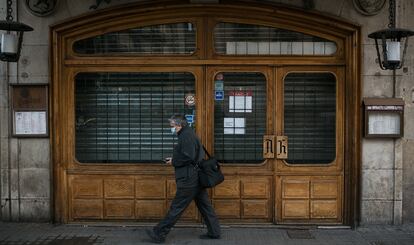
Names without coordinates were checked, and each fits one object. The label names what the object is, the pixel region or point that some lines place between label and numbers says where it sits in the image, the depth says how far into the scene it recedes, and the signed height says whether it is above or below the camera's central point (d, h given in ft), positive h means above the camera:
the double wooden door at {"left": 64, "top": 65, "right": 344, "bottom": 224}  26.89 -1.90
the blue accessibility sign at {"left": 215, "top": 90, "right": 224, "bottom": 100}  26.96 +0.95
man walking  23.11 -2.50
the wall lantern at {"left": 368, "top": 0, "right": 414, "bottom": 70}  23.48 +3.14
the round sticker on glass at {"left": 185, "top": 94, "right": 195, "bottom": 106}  26.99 +0.71
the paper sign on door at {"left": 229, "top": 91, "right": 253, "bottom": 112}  27.02 +0.60
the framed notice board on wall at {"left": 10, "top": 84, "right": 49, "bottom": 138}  26.73 +0.18
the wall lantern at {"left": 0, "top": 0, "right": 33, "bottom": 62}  23.30 +3.24
